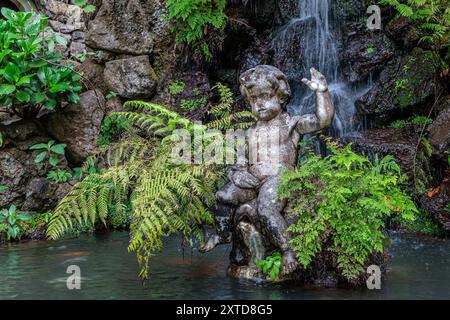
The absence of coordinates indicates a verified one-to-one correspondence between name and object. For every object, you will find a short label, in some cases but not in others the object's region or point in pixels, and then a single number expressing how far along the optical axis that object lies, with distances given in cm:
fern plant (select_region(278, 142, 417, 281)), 418
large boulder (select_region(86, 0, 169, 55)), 889
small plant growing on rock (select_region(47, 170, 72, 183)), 817
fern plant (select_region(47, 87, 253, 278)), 443
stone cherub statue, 457
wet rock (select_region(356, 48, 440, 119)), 818
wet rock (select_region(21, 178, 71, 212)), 803
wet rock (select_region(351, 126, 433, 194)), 744
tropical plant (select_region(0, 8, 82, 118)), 750
